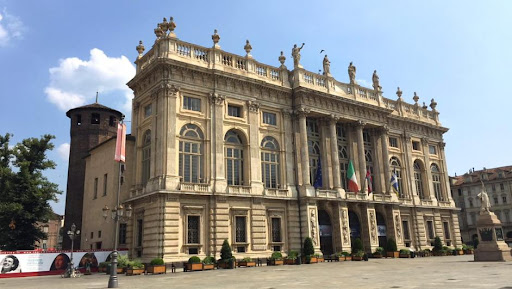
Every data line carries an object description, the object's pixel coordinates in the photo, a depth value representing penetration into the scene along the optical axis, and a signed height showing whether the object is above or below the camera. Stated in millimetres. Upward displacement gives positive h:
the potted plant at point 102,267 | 31062 -1143
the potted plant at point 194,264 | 28641 -1063
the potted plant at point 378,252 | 39878 -980
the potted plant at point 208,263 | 29336 -1054
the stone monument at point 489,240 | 30406 -137
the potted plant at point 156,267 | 27266 -1106
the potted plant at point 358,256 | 36938 -1143
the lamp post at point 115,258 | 19128 -326
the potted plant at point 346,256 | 36834 -1103
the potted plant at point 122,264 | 28428 -887
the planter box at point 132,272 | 27125 -1367
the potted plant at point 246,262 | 31611 -1174
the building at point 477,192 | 82000 +8610
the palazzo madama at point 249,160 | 32031 +7513
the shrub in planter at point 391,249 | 40594 -720
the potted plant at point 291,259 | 33781 -1099
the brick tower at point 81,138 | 46253 +12899
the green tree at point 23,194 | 38656 +5478
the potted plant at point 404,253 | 40750 -1131
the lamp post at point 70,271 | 27781 -1203
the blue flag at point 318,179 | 38188 +5802
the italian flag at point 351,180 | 39969 +5915
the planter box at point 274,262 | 32812 -1286
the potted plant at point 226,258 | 30344 -777
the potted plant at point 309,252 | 34375 -620
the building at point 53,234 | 98400 +4395
